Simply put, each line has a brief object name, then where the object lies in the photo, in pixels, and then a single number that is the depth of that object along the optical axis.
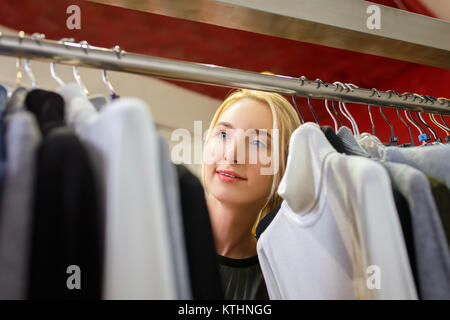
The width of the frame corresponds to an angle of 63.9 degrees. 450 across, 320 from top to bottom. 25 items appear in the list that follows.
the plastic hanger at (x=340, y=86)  0.81
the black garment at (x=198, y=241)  0.45
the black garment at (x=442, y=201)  0.54
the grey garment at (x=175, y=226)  0.43
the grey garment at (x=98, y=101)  0.60
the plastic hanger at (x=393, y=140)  0.81
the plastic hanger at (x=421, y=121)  0.86
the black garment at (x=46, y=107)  0.50
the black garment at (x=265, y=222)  0.87
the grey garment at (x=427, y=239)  0.48
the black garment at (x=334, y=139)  0.69
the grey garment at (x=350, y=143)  0.66
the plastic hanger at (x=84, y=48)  0.64
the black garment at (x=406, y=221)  0.54
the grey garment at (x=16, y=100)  0.51
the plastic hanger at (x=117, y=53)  0.64
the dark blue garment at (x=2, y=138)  0.39
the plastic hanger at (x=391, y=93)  0.86
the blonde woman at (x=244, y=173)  1.05
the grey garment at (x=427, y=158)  0.67
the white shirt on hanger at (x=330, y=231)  0.48
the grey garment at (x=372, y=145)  0.73
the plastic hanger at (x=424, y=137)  0.84
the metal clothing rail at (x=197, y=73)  0.62
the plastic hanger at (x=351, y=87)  0.83
